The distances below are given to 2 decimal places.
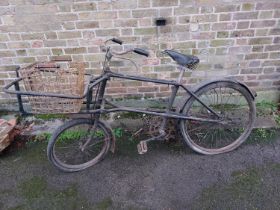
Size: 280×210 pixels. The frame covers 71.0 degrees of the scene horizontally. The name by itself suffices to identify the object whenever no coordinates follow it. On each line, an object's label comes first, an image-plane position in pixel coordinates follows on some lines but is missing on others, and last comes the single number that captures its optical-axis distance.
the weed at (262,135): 2.44
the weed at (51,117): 2.74
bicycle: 2.01
